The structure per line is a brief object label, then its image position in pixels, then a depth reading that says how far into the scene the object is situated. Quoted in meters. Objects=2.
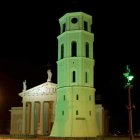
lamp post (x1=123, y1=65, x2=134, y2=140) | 28.39
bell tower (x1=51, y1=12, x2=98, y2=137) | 54.69
